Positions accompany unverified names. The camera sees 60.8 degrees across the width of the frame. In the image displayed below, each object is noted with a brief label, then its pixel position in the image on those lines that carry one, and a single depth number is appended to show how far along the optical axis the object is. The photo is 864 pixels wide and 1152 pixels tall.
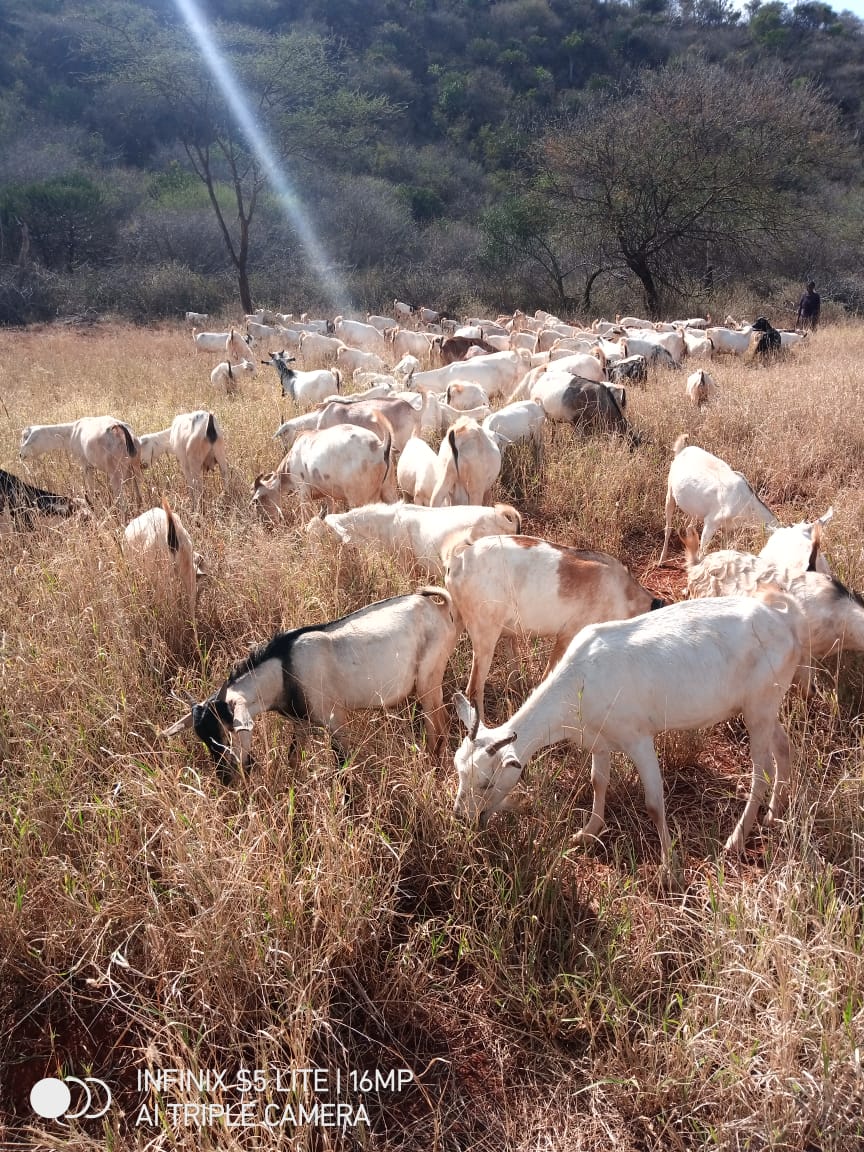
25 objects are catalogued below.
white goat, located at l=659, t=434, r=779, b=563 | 5.34
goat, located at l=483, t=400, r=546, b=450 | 7.43
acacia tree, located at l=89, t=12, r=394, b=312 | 21.02
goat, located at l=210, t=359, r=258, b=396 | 11.65
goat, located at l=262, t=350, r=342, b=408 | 10.10
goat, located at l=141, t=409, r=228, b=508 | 6.71
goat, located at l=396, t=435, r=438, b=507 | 6.00
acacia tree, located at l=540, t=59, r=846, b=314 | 19.59
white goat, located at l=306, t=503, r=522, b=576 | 4.45
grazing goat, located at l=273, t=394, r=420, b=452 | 7.07
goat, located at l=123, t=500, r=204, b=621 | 4.45
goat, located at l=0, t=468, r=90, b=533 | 5.43
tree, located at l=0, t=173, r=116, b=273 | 23.36
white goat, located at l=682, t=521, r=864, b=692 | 3.71
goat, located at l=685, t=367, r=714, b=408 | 9.34
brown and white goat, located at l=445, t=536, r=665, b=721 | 3.83
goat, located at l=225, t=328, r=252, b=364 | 14.31
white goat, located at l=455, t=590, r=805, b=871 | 3.01
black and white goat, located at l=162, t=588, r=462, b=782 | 3.24
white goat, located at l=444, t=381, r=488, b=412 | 8.71
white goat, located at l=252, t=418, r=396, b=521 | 6.05
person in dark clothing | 17.95
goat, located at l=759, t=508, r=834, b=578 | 3.96
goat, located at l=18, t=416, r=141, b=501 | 6.85
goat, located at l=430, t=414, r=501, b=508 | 5.62
